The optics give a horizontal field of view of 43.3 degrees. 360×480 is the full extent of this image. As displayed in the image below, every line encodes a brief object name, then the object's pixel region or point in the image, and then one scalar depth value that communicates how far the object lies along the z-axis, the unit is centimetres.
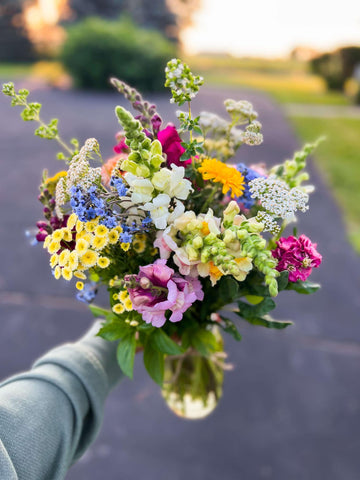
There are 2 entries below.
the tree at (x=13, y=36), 1644
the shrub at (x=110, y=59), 1057
